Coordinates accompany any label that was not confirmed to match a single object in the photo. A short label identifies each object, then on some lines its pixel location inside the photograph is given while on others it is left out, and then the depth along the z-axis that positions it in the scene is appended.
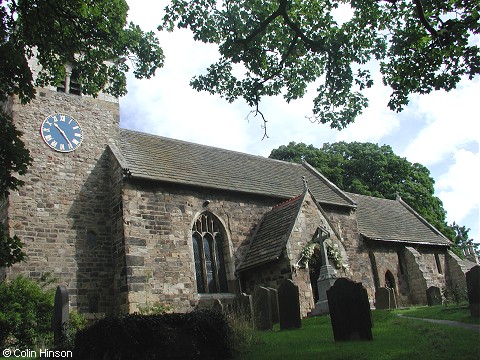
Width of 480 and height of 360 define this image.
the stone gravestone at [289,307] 12.48
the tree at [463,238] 59.03
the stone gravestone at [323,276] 15.19
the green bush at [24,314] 12.36
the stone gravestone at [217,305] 14.40
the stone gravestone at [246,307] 12.86
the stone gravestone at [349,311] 9.77
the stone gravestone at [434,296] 18.73
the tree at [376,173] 40.31
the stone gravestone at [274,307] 13.41
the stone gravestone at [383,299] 17.34
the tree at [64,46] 9.45
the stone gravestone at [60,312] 10.25
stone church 15.62
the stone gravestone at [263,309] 13.00
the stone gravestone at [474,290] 11.10
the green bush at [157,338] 8.04
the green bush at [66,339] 9.55
